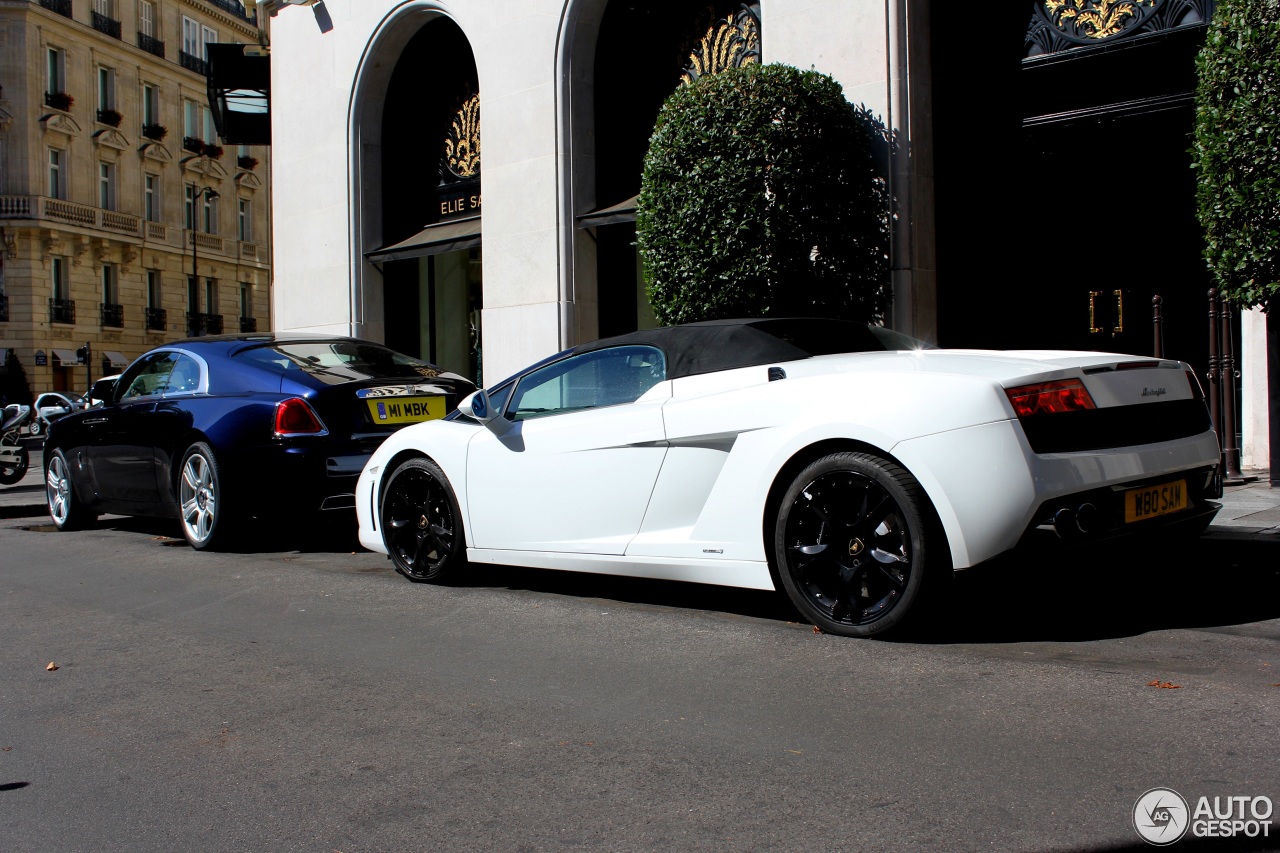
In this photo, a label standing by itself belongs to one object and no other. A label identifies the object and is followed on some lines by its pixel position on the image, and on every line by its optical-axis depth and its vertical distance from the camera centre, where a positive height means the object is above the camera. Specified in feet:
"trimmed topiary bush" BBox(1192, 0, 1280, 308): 23.82 +5.18
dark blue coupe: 24.86 -0.11
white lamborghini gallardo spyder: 13.99 -0.70
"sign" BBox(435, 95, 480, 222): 51.75 +10.99
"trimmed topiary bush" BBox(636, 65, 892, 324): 29.99 +5.37
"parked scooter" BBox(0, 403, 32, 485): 49.90 -0.98
